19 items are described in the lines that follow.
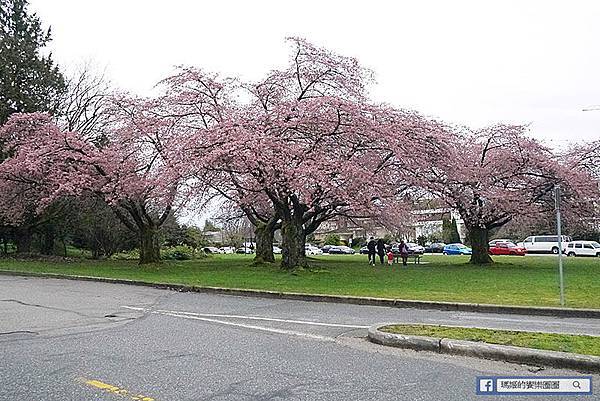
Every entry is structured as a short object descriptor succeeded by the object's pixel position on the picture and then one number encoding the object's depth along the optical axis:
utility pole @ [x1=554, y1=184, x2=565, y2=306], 13.20
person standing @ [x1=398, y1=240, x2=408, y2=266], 35.12
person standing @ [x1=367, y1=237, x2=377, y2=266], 36.72
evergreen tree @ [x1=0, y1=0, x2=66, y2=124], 34.81
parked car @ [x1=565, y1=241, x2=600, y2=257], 54.56
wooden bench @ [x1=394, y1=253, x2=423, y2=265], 38.84
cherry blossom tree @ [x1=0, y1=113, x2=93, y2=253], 29.05
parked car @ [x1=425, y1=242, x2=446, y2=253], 73.60
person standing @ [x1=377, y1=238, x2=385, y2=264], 37.35
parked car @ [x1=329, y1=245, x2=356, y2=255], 74.91
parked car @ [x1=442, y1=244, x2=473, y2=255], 65.98
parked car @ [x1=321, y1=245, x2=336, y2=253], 80.41
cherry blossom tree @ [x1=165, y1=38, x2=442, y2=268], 22.91
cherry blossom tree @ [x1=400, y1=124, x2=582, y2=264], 31.30
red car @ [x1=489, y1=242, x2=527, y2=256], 60.53
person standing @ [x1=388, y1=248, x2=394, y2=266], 37.04
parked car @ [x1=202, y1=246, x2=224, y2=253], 65.25
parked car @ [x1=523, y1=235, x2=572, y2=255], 60.20
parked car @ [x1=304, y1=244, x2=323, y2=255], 75.81
